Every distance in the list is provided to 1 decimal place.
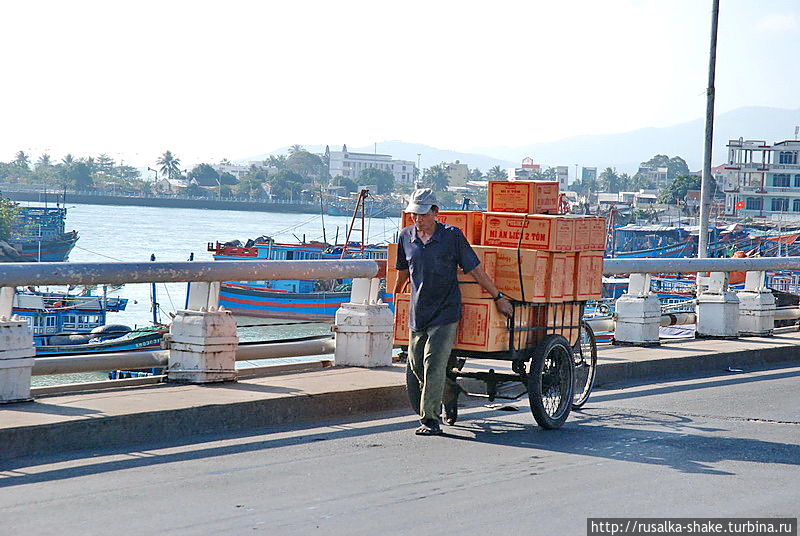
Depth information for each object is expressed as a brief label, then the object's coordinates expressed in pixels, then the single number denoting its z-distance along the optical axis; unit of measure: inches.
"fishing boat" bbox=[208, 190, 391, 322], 2440.7
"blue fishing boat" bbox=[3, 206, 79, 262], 4028.1
